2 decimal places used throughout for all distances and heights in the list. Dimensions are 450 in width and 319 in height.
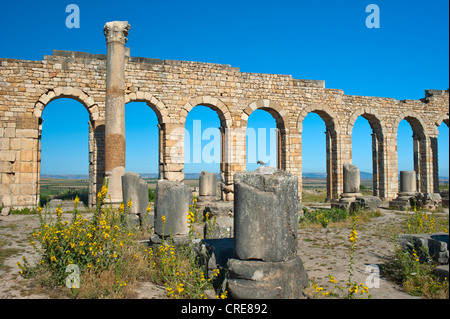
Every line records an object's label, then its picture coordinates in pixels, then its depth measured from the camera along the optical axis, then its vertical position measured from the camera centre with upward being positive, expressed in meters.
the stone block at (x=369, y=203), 12.05 -1.05
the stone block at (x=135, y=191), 8.51 -0.47
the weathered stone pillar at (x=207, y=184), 12.91 -0.40
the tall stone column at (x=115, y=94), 10.51 +2.58
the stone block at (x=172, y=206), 6.25 -0.63
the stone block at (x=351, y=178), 13.23 -0.16
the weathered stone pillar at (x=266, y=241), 3.73 -0.79
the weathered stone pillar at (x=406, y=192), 14.07 -0.78
